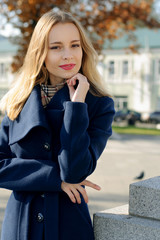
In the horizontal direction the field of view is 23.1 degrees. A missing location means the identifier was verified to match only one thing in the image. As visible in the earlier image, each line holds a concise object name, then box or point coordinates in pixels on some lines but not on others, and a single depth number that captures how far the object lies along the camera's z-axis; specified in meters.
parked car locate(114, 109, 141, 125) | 33.31
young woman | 1.86
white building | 41.69
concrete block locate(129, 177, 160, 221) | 2.08
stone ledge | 1.99
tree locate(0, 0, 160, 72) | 14.00
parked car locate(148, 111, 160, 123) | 33.91
